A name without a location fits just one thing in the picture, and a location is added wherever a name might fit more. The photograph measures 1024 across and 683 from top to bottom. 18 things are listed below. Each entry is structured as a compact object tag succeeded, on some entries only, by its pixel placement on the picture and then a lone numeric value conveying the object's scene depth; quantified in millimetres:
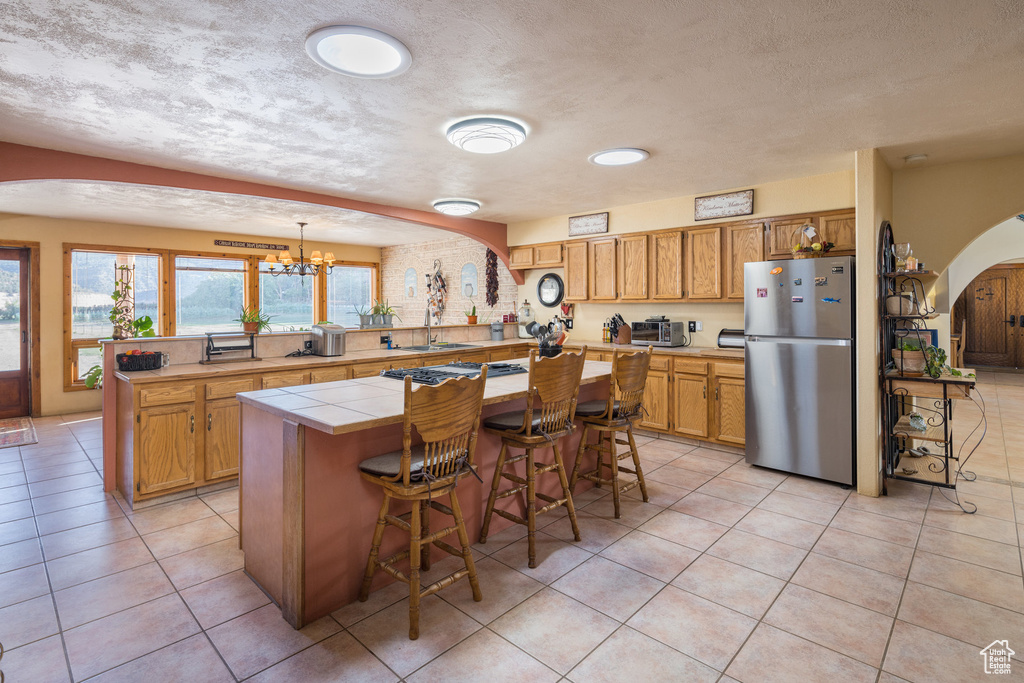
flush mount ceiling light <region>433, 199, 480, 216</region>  5109
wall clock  6531
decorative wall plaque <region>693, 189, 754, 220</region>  4668
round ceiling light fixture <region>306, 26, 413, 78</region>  2072
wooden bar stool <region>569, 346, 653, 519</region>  3164
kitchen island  2109
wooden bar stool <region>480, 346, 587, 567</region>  2629
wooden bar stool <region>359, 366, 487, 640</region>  2008
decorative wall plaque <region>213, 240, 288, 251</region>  7762
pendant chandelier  6789
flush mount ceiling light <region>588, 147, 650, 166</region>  3611
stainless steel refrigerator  3717
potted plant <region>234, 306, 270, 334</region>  4449
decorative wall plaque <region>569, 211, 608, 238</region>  5785
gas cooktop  2895
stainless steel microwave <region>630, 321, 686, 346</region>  5125
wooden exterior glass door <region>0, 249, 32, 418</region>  6105
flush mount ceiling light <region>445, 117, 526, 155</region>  3018
